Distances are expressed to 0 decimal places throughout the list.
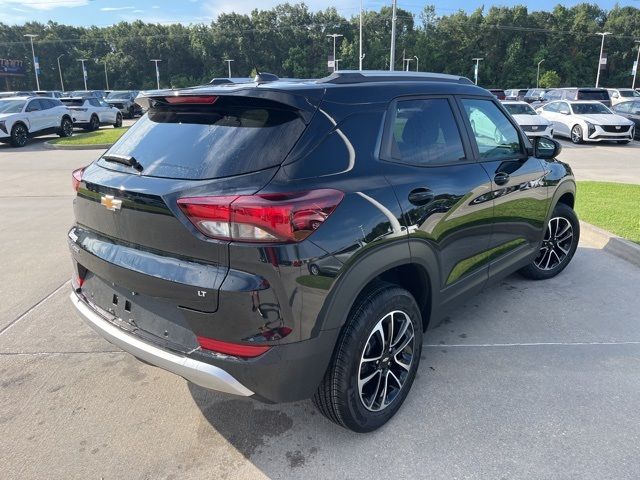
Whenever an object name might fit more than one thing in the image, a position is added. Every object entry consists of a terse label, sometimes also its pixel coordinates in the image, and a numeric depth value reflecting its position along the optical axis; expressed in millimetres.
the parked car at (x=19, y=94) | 28081
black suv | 2162
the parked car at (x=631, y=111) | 19100
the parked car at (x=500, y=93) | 31430
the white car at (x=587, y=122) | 16828
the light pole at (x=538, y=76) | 87000
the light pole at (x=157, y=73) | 87775
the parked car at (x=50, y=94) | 30180
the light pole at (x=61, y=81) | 92475
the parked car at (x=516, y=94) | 37856
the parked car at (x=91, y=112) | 22938
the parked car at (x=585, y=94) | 20489
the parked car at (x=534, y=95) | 26666
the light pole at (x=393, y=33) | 29952
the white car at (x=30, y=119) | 17328
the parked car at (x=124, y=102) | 33125
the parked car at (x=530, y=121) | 15852
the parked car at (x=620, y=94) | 25056
